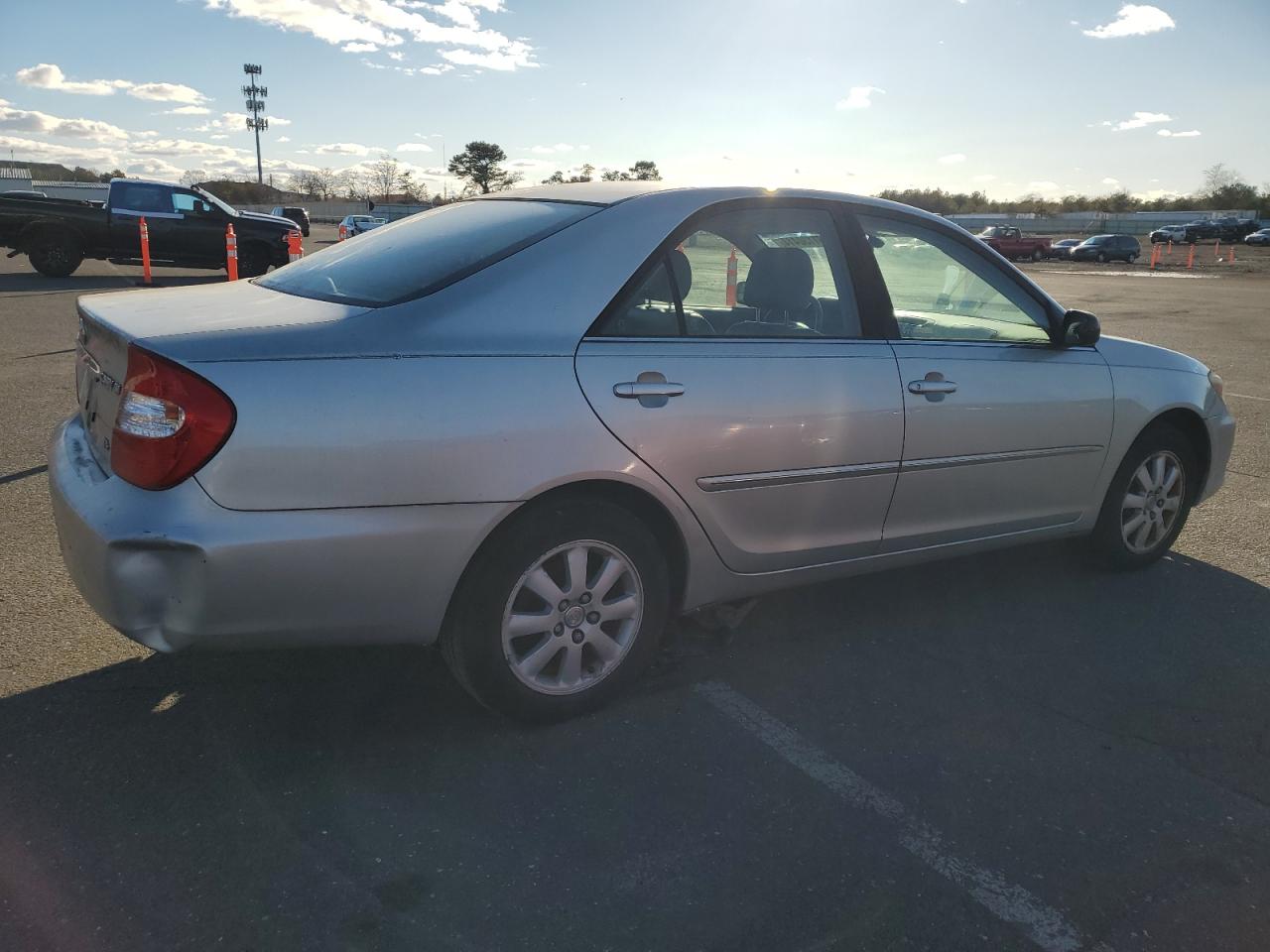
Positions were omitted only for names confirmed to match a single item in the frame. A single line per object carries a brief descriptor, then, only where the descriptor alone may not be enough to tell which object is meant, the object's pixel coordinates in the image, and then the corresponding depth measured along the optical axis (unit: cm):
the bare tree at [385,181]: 9471
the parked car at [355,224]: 3089
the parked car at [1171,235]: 6003
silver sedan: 253
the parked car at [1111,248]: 4466
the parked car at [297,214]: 4377
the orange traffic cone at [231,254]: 1446
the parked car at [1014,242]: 4600
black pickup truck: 1752
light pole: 8675
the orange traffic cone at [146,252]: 1678
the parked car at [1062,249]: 4863
